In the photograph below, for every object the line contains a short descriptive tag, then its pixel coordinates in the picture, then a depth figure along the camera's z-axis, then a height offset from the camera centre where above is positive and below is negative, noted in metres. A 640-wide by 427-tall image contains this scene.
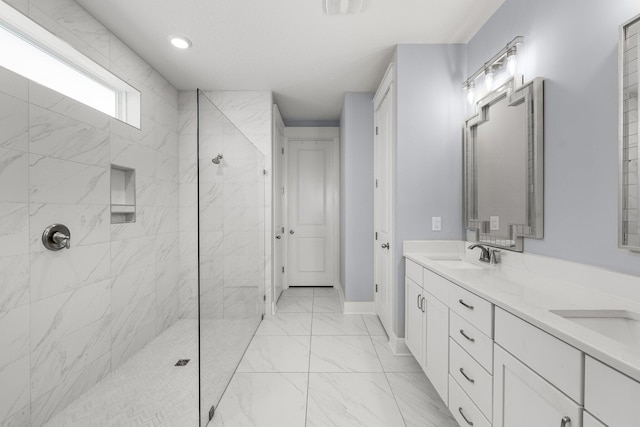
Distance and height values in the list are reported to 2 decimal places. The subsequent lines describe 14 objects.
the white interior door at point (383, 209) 2.51 +0.03
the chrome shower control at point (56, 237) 1.60 -0.15
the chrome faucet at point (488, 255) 1.78 -0.28
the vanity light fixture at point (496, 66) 1.64 +0.96
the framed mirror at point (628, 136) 1.02 +0.28
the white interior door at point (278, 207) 3.38 +0.06
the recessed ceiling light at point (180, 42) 2.21 +1.38
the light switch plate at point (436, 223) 2.28 -0.09
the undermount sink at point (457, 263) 1.92 -0.37
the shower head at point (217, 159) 1.68 +0.32
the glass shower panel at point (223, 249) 1.54 -0.25
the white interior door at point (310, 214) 4.27 -0.03
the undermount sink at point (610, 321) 0.96 -0.38
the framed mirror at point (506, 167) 1.49 +0.29
